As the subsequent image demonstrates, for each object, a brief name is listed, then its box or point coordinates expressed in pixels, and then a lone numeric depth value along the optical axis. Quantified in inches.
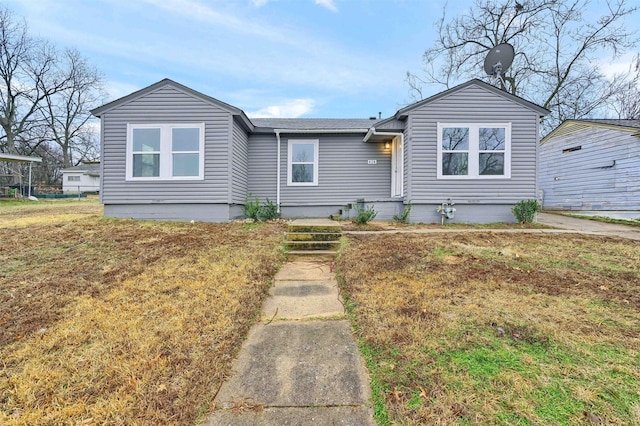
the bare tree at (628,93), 644.7
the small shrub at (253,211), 335.0
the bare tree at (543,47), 633.6
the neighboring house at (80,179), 1263.5
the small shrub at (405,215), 346.0
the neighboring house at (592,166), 406.9
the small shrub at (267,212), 351.9
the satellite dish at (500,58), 406.0
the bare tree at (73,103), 1159.6
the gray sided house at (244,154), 329.7
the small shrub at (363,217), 317.4
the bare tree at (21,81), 989.8
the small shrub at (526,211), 335.3
